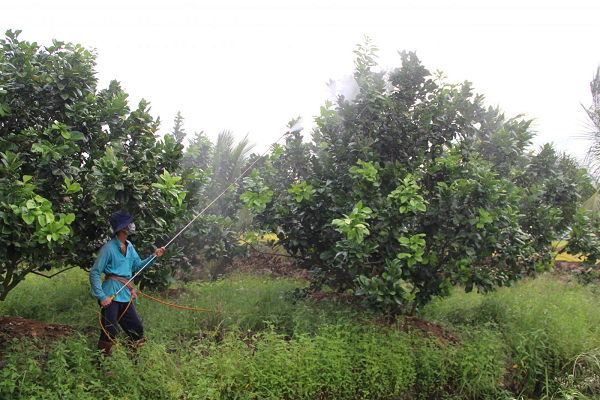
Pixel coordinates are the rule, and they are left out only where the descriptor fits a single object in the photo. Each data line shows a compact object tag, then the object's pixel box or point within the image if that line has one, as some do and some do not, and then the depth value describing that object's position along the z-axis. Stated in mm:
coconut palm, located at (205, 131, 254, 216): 8602
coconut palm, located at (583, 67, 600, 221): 11797
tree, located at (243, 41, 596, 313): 4578
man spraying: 4023
